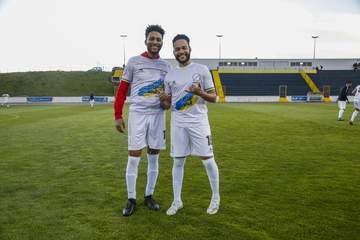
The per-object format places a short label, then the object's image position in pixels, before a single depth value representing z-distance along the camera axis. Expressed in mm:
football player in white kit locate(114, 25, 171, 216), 3322
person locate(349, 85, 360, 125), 11416
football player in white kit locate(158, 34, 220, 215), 3133
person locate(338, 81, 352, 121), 12578
